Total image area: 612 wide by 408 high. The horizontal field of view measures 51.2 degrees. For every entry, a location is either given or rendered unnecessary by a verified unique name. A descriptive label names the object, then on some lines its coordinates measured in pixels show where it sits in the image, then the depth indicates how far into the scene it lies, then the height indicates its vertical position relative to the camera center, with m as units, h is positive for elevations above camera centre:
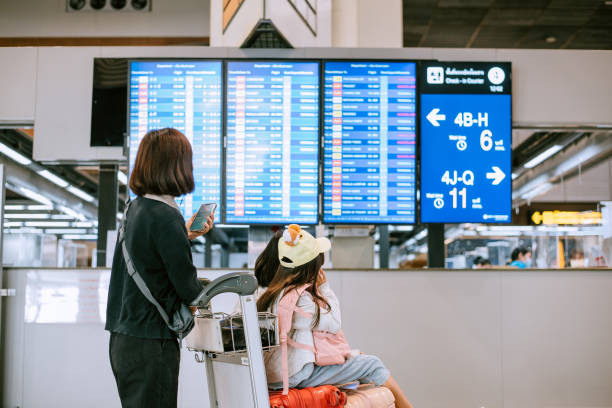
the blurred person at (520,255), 8.95 -0.17
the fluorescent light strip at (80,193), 6.34 +0.47
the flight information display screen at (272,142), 4.99 +0.78
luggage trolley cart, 2.12 -0.32
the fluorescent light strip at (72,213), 6.86 +0.29
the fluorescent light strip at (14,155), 5.72 +0.76
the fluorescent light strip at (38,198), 6.55 +0.43
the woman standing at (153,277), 2.16 -0.13
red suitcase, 2.52 -0.63
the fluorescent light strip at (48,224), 6.60 +0.17
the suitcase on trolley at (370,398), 2.70 -0.67
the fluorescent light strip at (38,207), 6.70 +0.34
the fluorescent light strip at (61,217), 7.12 +0.25
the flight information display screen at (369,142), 5.00 +0.79
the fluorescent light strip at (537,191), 9.20 +0.79
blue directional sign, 5.01 +0.80
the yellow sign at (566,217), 6.57 +0.36
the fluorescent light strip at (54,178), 6.19 +0.61
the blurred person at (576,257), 7.27 -0.17
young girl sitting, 2.68 -0.28
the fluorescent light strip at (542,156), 6.96 +1.04
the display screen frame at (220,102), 5.02 +1.06
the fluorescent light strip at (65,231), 6.87 +0.09
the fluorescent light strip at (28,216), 5.57 +0.23
